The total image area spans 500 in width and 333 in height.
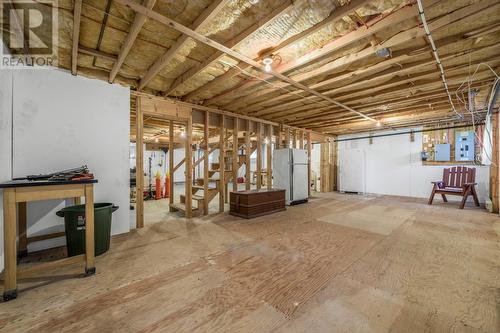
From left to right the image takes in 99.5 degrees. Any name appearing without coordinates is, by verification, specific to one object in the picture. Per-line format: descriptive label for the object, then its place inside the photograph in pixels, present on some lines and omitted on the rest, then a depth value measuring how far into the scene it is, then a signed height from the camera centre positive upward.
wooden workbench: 1.64 -0.37
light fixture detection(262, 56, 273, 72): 2.54 +1.27
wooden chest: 4.27 -0.79
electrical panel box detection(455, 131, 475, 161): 5.91 +0.55
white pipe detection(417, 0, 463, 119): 1.75 +1.30
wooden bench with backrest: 5.13 -0.48
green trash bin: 2.28 -0.68
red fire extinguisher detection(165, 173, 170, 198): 6.83 -0.74
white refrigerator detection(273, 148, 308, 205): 5.66 -0.22
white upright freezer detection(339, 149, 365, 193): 7.81 -0.21
